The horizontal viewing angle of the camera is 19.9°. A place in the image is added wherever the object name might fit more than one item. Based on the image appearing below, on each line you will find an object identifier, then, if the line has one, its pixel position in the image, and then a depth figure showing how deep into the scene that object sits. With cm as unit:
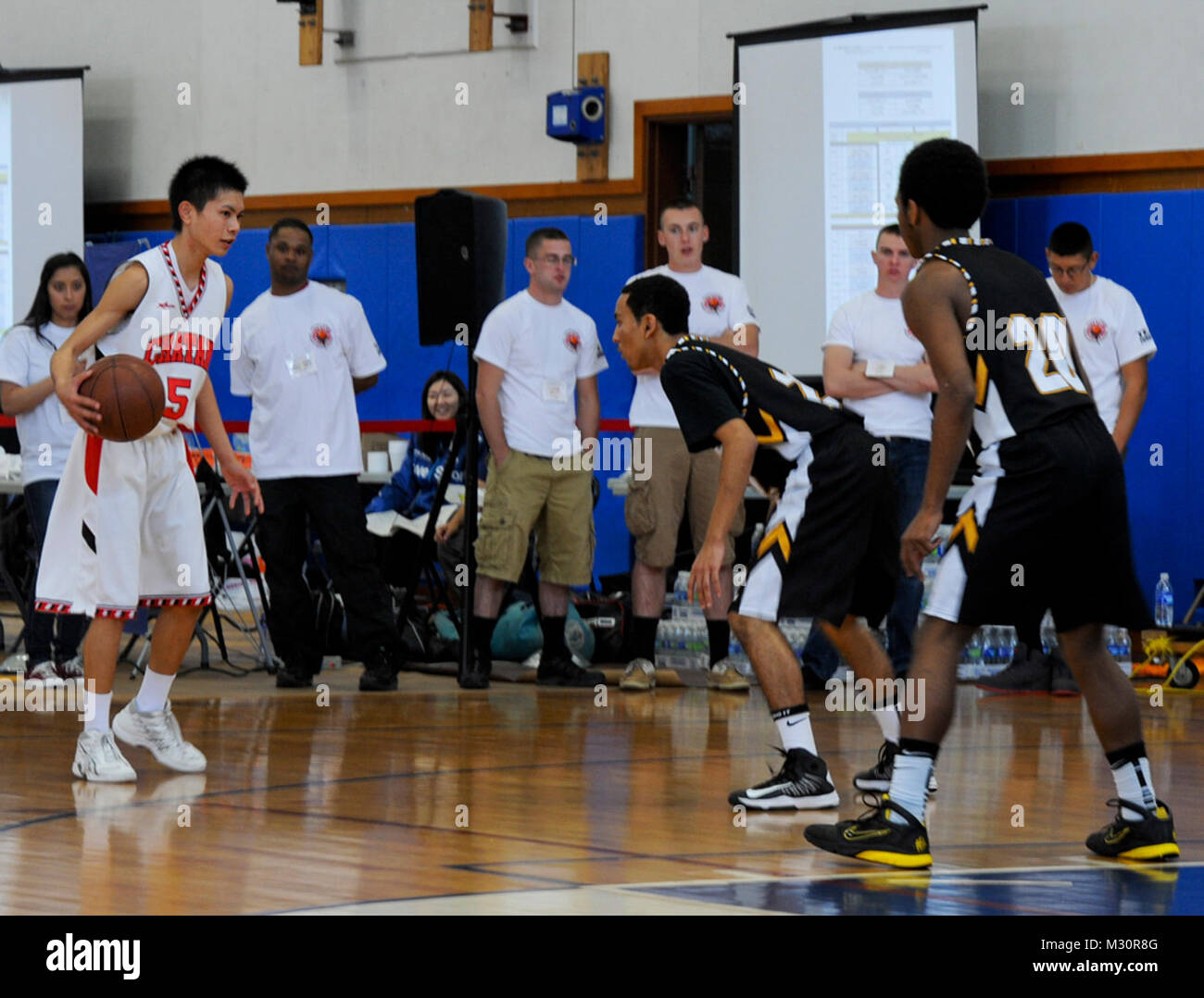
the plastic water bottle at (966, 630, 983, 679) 1788
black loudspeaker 1658
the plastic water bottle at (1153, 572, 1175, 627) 1934
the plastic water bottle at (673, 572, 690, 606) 1845
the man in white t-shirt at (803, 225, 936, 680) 1504
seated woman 1847
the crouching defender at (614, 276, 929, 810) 965
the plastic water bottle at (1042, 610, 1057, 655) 1685
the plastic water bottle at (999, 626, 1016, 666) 1791
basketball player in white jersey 1035
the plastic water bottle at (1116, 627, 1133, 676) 1786
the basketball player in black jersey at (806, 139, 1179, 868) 801
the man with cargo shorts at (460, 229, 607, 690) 1644
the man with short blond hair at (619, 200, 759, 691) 1649
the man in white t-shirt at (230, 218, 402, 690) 1552
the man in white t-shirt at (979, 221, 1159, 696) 1595
